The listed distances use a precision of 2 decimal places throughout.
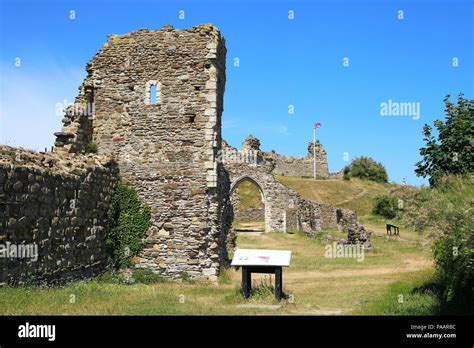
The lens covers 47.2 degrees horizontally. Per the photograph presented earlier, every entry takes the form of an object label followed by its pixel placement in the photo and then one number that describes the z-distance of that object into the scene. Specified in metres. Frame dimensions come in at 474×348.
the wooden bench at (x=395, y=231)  31.47
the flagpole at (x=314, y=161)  64.92
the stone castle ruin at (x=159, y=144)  15.76
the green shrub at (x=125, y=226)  16.16
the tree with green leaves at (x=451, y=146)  13.33
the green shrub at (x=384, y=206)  43.22
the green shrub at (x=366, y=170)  68.12
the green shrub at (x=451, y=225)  9.58
